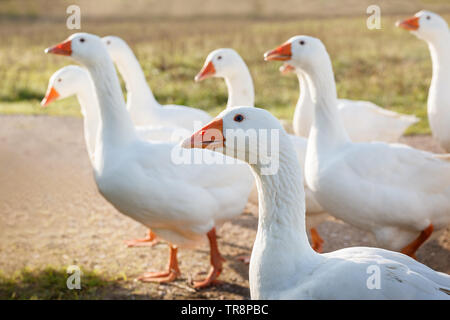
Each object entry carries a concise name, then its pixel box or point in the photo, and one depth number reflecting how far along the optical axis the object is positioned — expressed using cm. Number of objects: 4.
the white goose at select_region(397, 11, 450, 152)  513
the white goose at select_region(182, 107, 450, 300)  221
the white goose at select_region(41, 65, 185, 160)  516
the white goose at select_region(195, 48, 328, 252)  503
